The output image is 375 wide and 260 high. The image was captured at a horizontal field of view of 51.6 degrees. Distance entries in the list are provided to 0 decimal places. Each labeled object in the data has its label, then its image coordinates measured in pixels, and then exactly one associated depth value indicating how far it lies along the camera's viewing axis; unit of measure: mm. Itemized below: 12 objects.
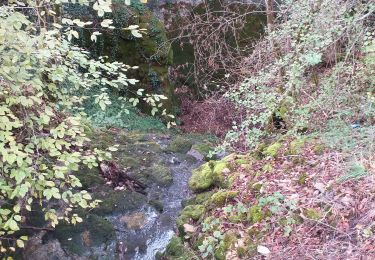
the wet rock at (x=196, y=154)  7957
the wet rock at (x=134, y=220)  5363
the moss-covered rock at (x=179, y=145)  8344
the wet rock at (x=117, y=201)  5453
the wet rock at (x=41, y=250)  4516
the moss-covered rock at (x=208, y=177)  5383
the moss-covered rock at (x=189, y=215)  4676
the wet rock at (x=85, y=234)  4758
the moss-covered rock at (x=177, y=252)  4035
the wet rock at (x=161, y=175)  6608
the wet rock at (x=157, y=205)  5777
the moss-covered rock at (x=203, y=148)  8222
